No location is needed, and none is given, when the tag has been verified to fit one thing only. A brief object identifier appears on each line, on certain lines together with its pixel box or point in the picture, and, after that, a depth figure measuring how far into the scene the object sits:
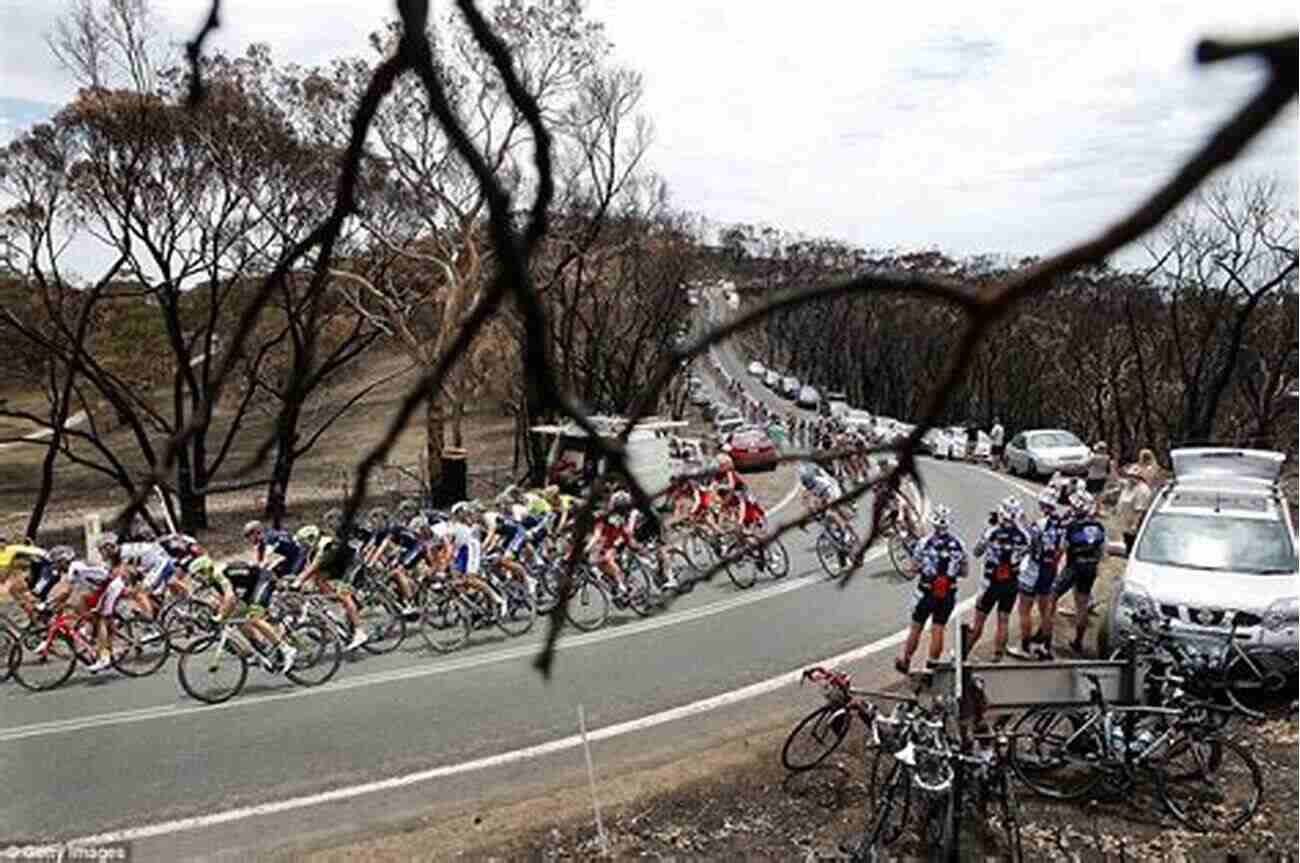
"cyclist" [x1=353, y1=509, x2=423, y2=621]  12.42
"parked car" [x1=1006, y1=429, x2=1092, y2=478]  27.02
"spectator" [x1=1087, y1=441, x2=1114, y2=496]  19.38
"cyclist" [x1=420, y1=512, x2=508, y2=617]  12.41
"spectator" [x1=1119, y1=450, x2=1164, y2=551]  15.55
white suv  9.89
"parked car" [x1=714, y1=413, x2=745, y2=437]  40.22
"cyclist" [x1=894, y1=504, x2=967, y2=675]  10.23
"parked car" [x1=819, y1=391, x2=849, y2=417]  46.84
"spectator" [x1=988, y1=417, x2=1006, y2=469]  33.00
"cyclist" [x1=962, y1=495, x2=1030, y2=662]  10.82
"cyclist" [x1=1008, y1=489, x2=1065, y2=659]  11.16
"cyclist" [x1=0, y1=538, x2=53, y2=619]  11.85
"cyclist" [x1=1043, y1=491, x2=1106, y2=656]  11.28
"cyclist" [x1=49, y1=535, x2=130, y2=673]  11.07
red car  27.44
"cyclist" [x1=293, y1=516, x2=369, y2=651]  11.24
